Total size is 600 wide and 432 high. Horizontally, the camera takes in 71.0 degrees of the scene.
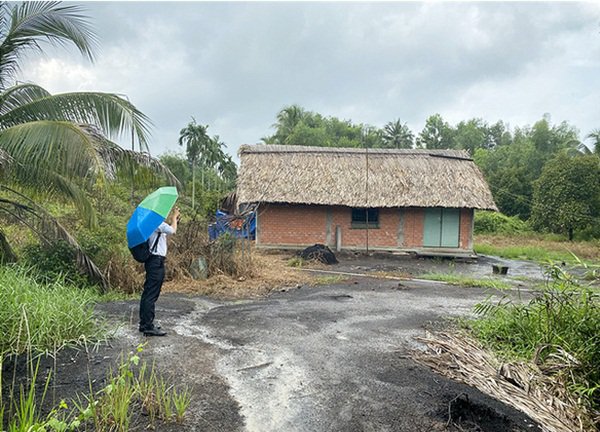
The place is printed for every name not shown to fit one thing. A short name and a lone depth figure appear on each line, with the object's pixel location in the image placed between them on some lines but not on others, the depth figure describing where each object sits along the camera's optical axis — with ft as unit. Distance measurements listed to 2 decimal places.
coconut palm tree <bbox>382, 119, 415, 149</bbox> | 140.46
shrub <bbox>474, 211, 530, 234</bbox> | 89.04
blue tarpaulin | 34.51
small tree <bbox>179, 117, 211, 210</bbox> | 111.45
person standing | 15.37
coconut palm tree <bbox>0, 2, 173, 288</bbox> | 17.46
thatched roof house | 54.13
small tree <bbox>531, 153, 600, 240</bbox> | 73.77
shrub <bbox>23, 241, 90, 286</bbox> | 22.48
